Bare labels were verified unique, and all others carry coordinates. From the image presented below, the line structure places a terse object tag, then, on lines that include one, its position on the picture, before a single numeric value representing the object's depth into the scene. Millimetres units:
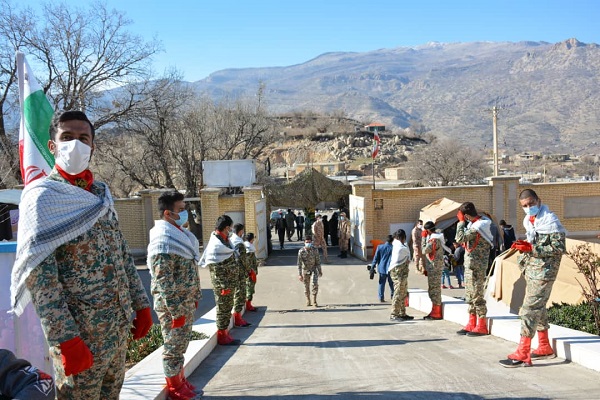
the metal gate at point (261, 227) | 20109
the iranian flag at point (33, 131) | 5635
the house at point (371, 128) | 79200
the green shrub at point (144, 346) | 7250
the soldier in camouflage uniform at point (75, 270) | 2980
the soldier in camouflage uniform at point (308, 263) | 12906
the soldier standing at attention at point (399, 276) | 10477
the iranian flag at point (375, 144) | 24655
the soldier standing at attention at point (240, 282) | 10094
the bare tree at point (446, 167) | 41375
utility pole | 37938
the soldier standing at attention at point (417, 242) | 16750
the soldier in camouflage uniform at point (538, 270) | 5945
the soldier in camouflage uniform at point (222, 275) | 7820
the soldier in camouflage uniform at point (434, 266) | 9742
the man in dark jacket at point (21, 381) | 2801
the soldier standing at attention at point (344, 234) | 21203
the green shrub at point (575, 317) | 7134
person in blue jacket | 13180
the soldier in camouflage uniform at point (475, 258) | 7840
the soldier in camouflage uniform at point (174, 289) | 5008
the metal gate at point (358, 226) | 20625
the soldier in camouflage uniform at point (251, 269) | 11587
